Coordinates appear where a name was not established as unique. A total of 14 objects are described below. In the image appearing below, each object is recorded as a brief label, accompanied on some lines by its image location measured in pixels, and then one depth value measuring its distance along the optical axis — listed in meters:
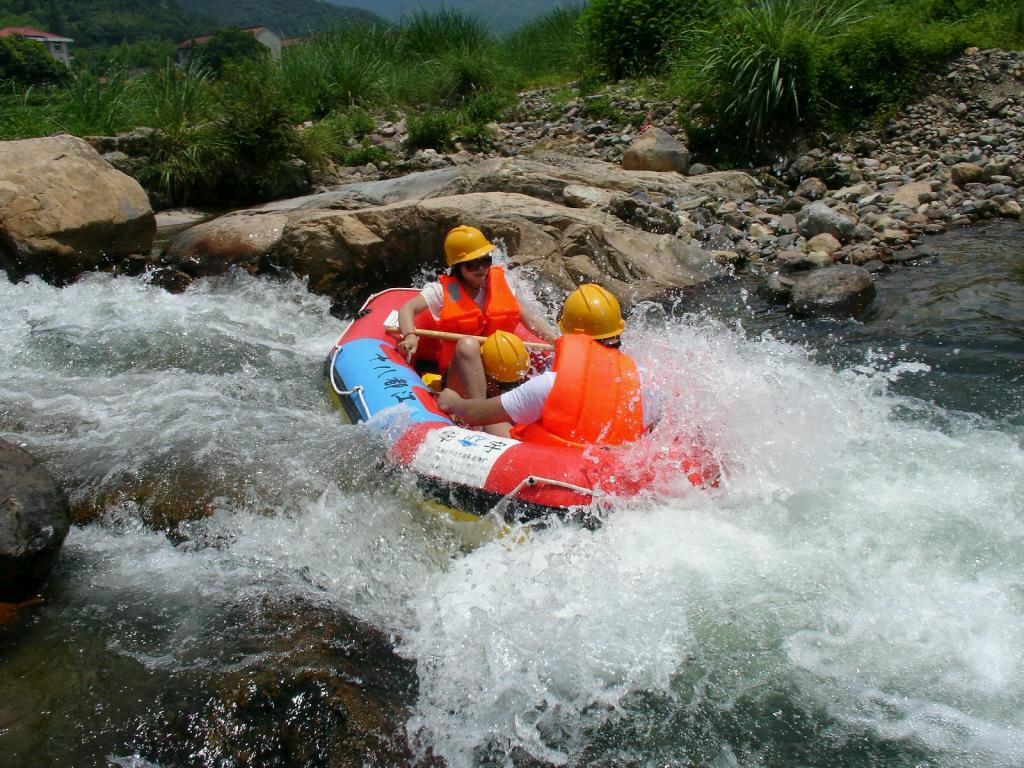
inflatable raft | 3.64
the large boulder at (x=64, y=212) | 7.00
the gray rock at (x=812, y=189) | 9.16
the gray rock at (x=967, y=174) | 9.00
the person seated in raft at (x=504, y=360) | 4.42
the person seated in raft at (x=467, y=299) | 5.21
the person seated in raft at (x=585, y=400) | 3.80
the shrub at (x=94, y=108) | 10.75
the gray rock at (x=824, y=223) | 7.94
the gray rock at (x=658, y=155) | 10.12
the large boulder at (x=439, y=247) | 7.11
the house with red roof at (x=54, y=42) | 52.12
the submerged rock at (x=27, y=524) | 3.24
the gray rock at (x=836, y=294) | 6.62
